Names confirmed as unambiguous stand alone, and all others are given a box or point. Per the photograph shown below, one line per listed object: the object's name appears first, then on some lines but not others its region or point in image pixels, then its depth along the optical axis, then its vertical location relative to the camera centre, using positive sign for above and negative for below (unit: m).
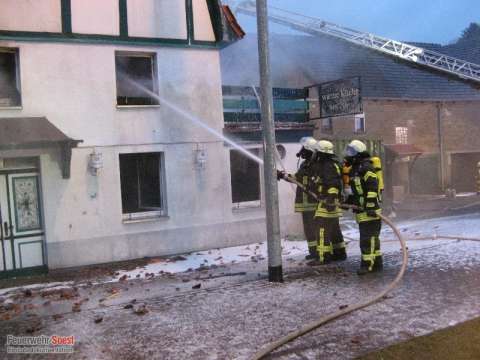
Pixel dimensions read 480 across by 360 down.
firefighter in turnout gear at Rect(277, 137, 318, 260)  8.29 -0.56
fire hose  4.68 -1.68
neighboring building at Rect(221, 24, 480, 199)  21.94 +2.32
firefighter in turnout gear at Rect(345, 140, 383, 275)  7.28 -0.64
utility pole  7.06 +0.11
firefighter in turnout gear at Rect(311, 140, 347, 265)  7.91 -0.54
